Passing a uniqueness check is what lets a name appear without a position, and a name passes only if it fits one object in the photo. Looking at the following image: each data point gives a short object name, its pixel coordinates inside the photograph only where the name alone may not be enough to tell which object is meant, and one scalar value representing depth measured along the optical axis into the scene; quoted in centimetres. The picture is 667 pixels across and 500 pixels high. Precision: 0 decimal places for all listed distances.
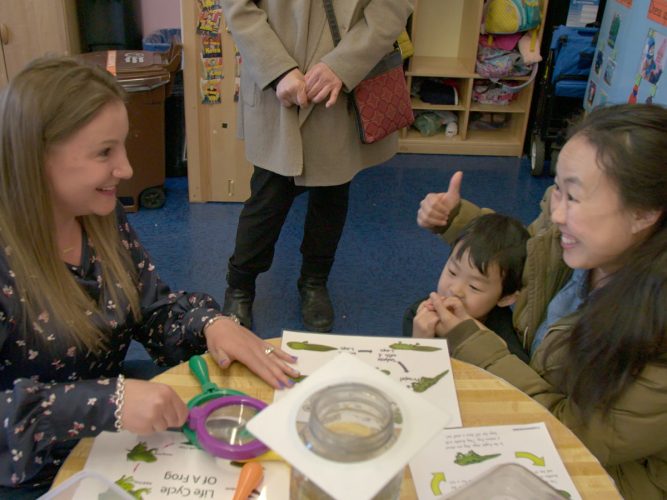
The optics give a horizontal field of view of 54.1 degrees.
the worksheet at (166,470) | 80
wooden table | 85
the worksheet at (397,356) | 101
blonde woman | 87
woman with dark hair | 98
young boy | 149
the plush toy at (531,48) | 351
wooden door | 285
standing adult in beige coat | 179
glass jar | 59
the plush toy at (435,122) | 394
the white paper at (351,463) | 57
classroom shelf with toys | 377
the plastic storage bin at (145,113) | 277
